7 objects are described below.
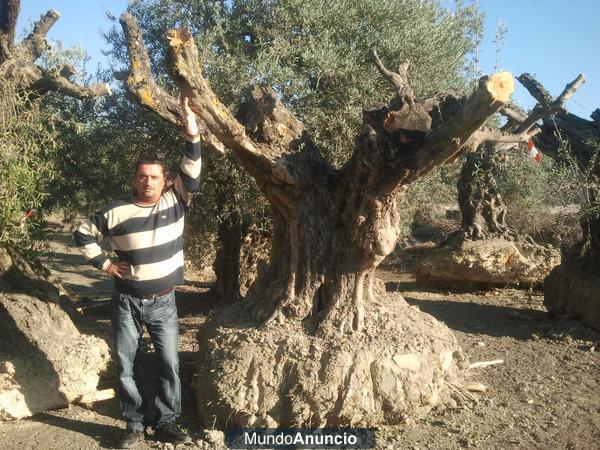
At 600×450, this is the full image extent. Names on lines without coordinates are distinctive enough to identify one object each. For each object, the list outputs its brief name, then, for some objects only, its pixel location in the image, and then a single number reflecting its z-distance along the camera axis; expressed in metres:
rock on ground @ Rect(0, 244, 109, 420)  4.92
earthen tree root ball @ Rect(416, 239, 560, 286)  10.25
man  4.42
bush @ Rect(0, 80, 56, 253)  4.98
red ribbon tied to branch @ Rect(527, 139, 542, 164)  8.39
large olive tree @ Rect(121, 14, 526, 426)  4.55
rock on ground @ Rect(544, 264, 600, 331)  7.51
